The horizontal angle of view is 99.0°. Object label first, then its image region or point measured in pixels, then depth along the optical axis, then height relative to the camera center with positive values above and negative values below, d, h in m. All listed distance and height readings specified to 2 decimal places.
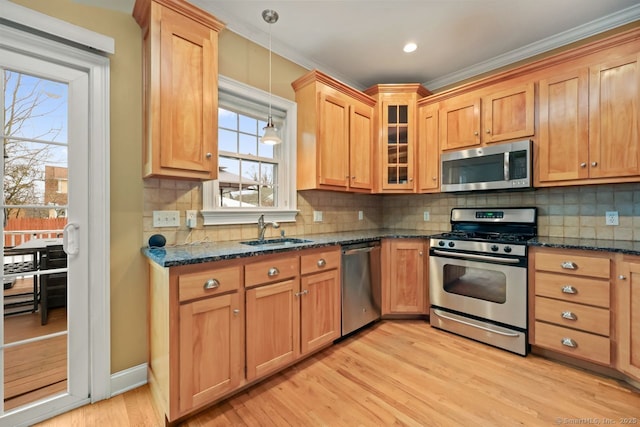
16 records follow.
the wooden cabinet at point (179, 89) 1.69 +0.80
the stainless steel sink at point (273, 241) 2.24 -0.26
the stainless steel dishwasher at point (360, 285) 2.49 -0.71
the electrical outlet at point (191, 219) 2.06 -0.06
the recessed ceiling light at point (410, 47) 2.68 +1.65
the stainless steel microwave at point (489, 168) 2.47 +0.44
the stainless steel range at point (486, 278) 2.29 -0.60
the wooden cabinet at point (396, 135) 3.18 +0.90
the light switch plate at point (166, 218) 1.93 -0.05
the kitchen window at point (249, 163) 2.32 +0.48
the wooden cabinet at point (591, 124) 2.05 +0.71
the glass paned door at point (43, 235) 1.51 -0.14
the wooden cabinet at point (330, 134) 2.67 +0.80
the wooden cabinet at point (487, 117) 2.50 +0.94
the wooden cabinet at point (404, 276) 2.92 -0.69
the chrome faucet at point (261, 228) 2.36 -0.14
